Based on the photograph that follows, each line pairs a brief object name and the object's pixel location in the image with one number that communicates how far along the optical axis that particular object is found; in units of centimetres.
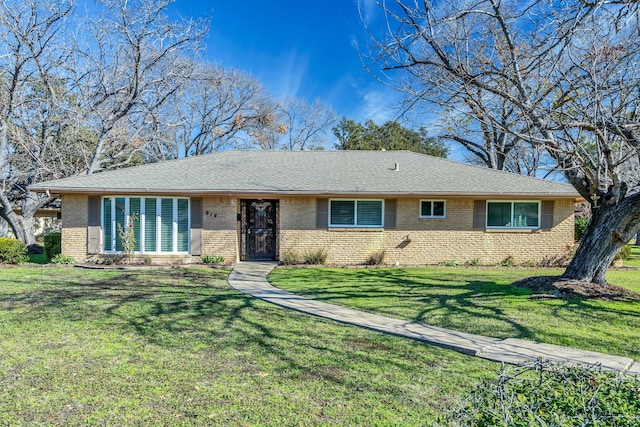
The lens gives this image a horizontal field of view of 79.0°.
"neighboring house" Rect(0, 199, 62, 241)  2306
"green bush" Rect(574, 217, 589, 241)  1839
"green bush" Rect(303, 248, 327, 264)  1302
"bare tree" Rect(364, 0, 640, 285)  631
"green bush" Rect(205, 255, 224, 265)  1275
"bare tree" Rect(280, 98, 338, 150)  3316
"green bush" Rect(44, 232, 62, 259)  1296
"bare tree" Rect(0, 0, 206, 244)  1490
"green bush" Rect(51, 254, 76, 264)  1253
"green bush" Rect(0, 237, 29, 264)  1215
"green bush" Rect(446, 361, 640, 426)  169
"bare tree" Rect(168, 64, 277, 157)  2789
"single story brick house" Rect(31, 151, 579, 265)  1266
